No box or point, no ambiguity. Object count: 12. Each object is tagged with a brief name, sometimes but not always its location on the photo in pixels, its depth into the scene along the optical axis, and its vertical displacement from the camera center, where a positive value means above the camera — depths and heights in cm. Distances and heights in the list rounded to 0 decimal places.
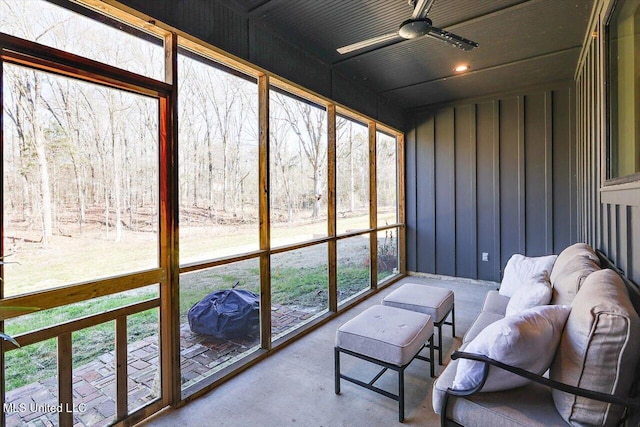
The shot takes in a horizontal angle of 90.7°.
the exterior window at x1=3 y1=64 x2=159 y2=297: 160 +19
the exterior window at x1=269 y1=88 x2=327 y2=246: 315 +46
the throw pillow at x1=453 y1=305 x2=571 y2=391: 133 -60
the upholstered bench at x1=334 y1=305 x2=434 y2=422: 206 -89
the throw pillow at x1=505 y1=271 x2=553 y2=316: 189 -54
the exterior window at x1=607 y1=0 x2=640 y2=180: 158 +66
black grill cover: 253 -87
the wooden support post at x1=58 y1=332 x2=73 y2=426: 173 -91
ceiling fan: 217 +134
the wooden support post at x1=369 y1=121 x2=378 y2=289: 482 +10
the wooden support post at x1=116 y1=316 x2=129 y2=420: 195 -97
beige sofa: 117 -69
